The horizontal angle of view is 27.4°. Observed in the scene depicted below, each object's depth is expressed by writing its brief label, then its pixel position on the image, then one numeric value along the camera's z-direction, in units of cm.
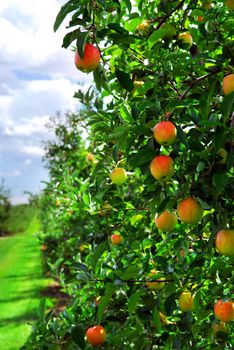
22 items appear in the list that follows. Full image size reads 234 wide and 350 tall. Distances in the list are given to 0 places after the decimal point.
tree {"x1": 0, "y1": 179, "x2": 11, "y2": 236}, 3954
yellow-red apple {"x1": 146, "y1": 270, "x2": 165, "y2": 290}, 242
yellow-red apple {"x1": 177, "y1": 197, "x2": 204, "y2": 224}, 185
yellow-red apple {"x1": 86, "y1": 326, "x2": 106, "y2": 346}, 260
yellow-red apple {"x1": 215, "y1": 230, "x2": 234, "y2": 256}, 185
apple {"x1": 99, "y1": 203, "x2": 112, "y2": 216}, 300
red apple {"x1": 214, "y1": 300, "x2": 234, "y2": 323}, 218
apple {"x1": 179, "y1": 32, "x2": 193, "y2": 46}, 250
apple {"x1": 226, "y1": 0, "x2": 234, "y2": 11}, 199
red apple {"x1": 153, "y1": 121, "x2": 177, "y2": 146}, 170
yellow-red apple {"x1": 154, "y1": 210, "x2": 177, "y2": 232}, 214
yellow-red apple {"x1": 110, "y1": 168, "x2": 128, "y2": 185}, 288
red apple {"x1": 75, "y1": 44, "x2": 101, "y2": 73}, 184
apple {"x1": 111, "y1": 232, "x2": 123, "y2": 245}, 355
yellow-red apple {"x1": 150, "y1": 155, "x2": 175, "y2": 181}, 172
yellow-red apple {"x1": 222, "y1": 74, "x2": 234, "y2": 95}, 180
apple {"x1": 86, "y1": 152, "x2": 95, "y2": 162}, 667
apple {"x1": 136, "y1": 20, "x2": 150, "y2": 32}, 258
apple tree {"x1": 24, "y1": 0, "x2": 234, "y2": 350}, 183
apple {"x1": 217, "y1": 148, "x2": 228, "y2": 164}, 181
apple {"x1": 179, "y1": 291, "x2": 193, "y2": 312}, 237
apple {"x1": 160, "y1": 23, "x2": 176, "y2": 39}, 238
